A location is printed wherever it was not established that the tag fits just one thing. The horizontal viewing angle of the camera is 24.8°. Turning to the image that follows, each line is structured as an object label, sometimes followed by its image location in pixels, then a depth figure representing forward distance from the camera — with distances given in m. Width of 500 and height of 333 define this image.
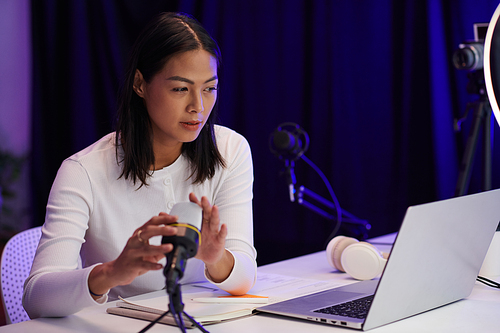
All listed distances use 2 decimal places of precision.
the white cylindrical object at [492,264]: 2.32
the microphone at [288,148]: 3.23
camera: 2.67
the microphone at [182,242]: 1.82
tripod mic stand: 1.82
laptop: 1.93
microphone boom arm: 3.46
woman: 2.21
